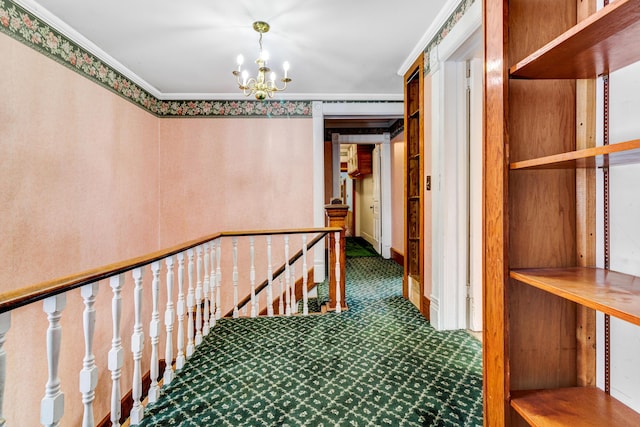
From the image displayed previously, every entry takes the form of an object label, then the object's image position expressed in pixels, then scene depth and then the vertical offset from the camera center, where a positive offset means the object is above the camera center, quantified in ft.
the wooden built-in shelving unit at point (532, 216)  3.51 -0.12
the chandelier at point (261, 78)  8.15 +3.56
